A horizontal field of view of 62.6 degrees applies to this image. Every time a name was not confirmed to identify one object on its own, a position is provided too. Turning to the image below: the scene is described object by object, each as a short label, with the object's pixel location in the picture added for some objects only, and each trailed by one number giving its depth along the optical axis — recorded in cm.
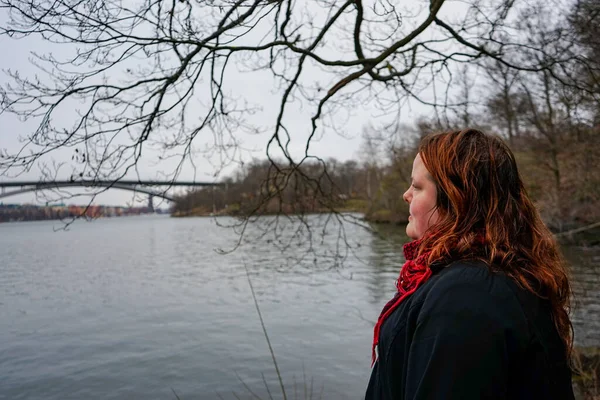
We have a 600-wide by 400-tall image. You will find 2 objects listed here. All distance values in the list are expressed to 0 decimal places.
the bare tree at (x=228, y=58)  343
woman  108
